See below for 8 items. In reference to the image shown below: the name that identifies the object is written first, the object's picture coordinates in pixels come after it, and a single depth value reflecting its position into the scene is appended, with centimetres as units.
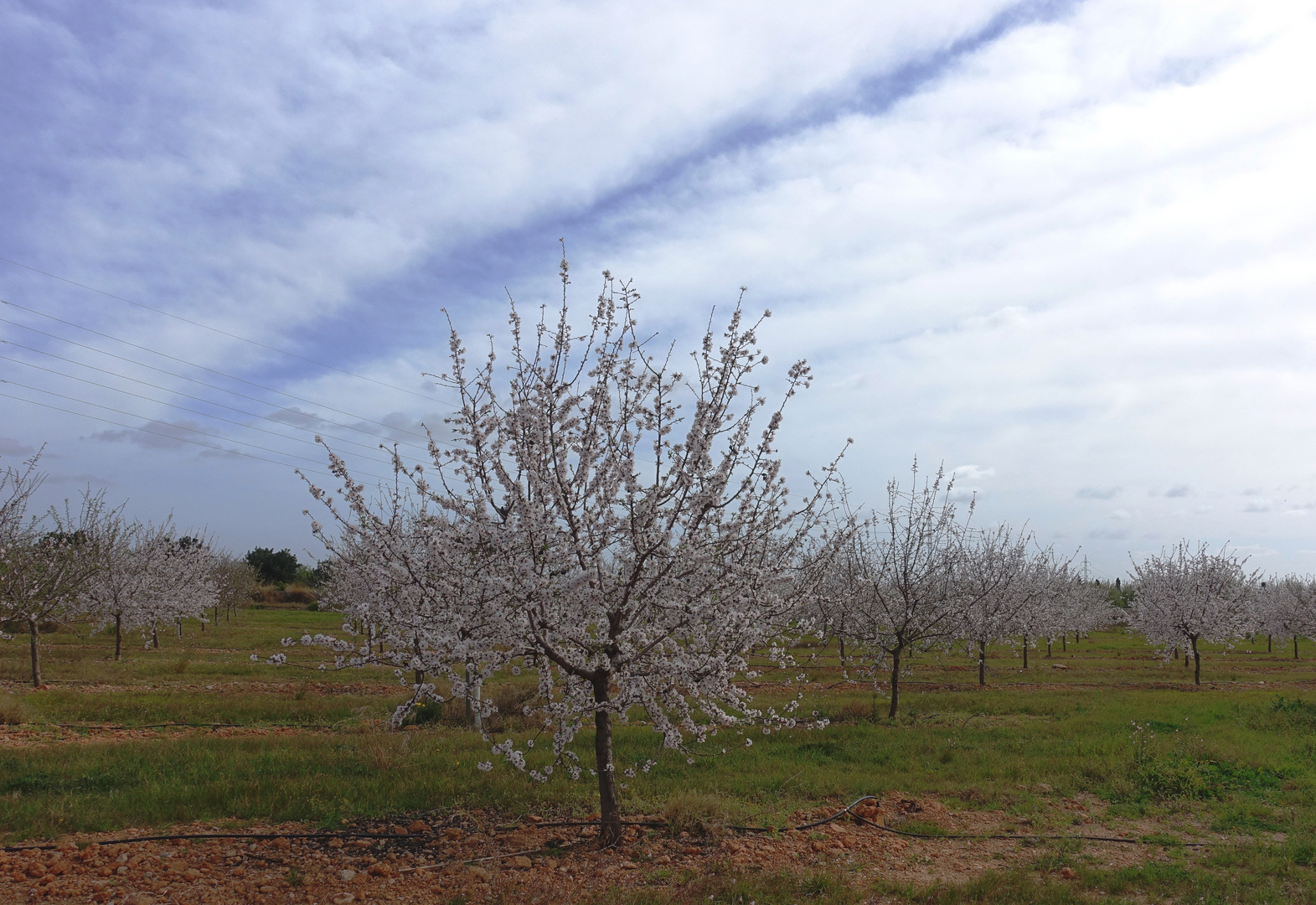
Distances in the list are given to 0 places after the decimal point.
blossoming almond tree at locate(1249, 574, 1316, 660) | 4072
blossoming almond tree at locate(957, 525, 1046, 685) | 2272
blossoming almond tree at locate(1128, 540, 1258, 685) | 2516
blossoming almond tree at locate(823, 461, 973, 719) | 1647
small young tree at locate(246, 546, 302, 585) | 6856
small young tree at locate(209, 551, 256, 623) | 4447
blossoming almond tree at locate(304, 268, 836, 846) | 616
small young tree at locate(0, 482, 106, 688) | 1702
